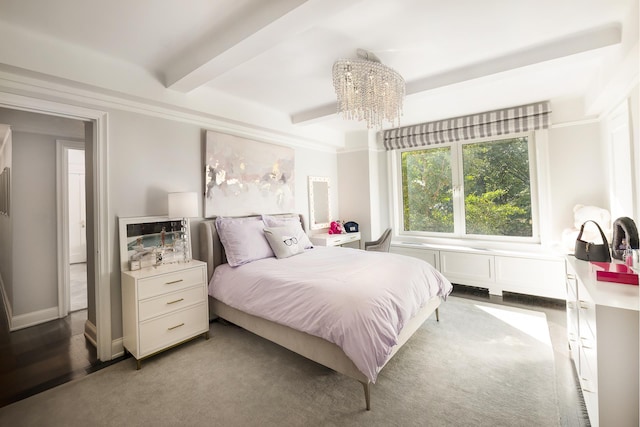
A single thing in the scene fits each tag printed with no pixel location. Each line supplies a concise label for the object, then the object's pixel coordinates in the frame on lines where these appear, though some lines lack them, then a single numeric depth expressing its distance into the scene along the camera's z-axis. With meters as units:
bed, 1.80
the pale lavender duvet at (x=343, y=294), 1.75
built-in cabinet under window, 3.42
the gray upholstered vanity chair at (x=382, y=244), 4.02
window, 3.88
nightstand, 2.29
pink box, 1.53
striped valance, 3.56
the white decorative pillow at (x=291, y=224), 3.51
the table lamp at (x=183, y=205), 2.63
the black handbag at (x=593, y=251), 2.06
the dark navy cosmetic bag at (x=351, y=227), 4.86
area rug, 1.73
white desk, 4.27
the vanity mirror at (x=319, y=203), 4.63
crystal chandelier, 2.24
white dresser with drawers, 1.29
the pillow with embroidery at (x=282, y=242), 3.14
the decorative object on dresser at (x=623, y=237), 1.86
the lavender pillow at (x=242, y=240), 2.92
